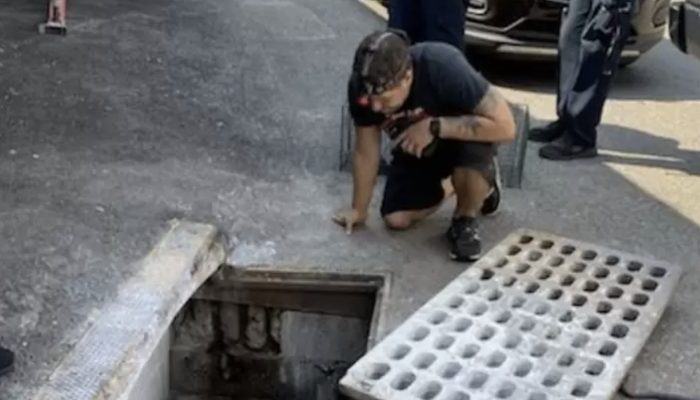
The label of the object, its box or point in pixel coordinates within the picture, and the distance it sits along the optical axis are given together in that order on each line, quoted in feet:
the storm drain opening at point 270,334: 10.63
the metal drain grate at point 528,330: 8.54
